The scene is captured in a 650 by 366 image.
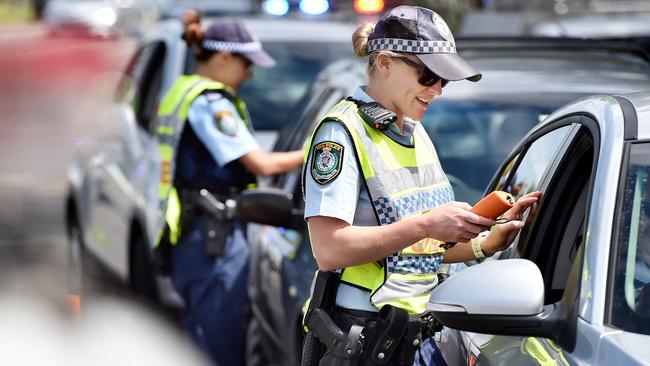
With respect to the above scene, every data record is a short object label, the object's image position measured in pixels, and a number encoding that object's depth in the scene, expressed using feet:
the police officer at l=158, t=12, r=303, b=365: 37.29
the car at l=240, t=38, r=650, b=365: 34.65
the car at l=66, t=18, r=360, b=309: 49.93
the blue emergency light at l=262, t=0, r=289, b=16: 70.85
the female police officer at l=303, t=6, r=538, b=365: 21.81
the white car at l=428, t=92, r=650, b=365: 19.06
